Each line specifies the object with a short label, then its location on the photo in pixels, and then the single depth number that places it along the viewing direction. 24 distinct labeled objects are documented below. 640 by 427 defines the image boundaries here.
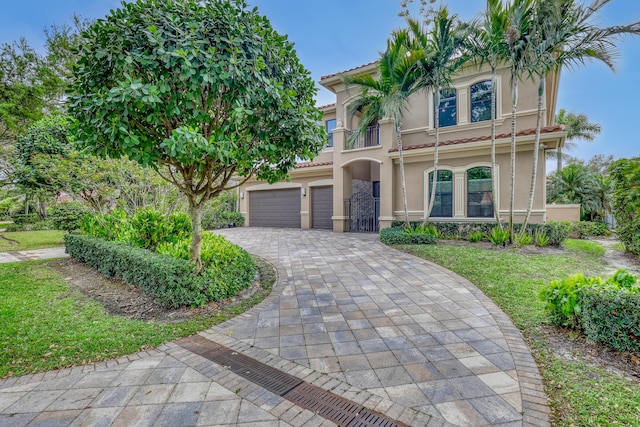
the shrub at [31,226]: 18.16
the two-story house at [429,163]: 10.89
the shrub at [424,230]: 10.73
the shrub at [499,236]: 9.40
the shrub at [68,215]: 13.02
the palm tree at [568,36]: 7.67
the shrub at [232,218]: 18.80
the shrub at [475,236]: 10.15
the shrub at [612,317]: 3.06
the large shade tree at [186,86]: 3.61
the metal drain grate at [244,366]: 2.78
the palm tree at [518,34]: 8.01
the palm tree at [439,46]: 9.12
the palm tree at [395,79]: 9.74
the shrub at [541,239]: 9.31
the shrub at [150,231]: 7.23
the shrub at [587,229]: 14.39
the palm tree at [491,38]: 8.29
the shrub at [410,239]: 9.91
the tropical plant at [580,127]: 24.08
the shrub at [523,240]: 9.29
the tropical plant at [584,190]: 17.52
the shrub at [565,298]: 3.58
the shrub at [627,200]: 8.16
